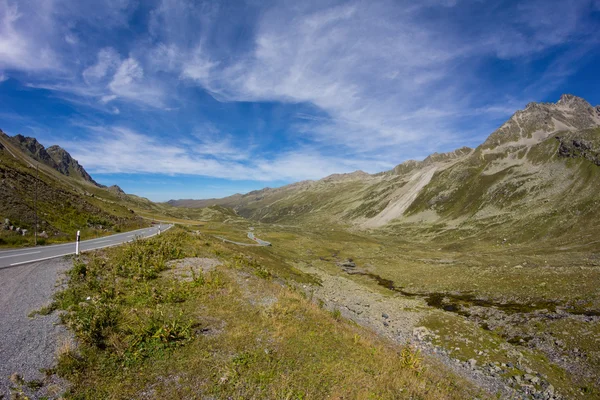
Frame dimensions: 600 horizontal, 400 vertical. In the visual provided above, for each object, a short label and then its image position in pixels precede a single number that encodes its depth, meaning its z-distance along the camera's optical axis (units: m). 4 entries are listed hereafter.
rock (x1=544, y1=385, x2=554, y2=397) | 17.95
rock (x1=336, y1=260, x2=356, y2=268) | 73.69
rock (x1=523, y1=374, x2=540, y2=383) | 19.25
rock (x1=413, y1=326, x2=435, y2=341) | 27.61
